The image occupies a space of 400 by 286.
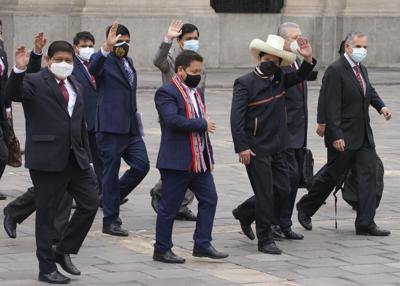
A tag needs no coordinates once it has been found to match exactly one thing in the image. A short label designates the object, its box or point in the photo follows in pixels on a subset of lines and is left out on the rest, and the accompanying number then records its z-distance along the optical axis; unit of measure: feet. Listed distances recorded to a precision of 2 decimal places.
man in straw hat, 34.14
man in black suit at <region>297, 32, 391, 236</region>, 36.83
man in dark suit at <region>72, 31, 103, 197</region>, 39.55
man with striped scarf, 32.48
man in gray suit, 37.85
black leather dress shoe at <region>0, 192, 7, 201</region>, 42.40
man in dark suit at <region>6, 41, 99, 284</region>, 29.99
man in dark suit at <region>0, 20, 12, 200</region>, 41.04
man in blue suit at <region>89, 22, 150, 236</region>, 36.58
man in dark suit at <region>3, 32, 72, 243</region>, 32.50
